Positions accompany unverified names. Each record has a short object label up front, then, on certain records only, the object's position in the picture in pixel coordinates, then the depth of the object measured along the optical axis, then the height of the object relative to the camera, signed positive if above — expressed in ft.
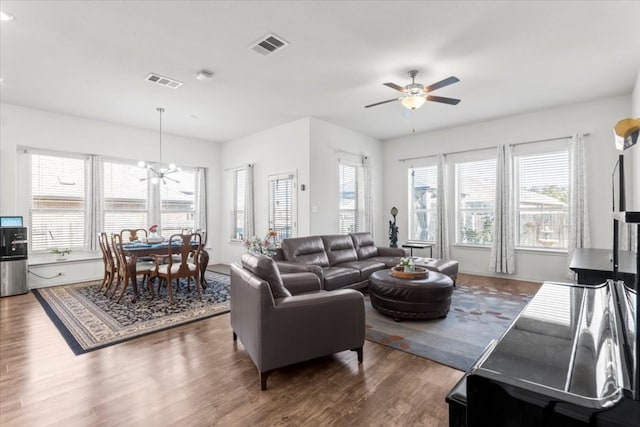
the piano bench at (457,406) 2.94 -1.88
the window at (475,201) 19.72 +0.72
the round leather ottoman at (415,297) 11.18 -3.16
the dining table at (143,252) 13.97 -1.83
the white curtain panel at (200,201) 23.98 +0.94
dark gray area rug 8.94 -4.08
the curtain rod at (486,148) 16.86 +4.08
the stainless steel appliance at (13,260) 15.29 -2.36
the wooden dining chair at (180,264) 13.89 -2.46
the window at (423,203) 22.22 +0.67
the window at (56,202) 17.46 +0.68
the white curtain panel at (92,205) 18.89 +0.49
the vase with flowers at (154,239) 16.01 -1.37
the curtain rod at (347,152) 20.38 +4.18
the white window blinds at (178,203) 22.43 +0.78
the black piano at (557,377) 2.30 -1.45
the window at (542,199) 17.29 +0.71
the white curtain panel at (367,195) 22.38 +1.26
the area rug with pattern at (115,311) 10.34 -4.08
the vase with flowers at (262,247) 15.52 -1.78
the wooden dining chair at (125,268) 13.91 -2.58
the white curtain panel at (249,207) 22.09 +0.38
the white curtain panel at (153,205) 21.66 +0.58
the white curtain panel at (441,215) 20.97 -0.21
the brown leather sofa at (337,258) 13.78 -2.38
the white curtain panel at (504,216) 18.44 -0.26
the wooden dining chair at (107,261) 14.99 -2.34
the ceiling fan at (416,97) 12.27 +4.63
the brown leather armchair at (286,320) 7.16 -2.68
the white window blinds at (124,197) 19.90 +1.12
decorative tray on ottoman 11.98 -2.45
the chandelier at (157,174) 21.26 +2.74
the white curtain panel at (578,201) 16.12 +0.56
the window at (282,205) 19.66 +0.52
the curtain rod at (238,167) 22.48 +3.52
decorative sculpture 22.47 -1.53
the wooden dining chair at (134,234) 18.60 -1.37
